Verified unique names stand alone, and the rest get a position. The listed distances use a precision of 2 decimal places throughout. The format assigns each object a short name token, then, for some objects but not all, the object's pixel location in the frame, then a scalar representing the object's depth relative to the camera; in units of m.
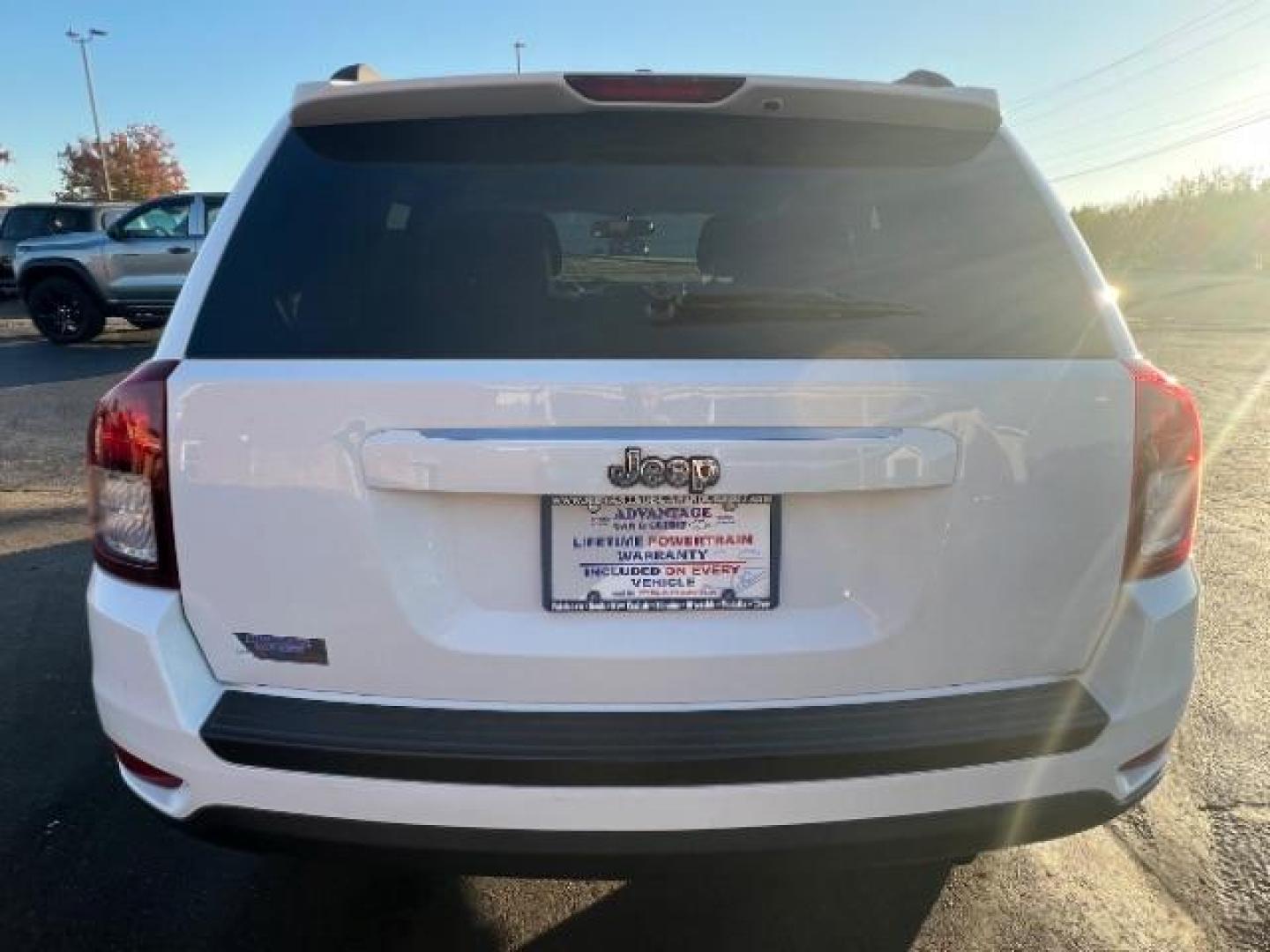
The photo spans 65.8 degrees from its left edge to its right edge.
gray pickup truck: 13.91
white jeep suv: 1.68
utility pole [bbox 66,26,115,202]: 38.44
